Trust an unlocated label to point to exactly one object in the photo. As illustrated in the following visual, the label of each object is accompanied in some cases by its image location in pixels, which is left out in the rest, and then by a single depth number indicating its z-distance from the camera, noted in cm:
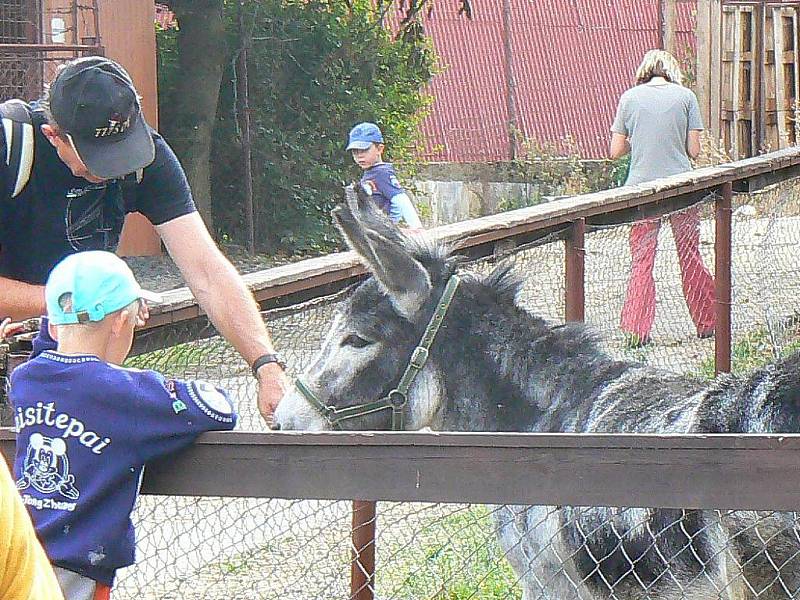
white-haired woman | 1816
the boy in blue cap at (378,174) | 1811
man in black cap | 720
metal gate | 2623
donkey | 693
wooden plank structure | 3406
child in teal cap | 568
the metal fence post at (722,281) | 1394
